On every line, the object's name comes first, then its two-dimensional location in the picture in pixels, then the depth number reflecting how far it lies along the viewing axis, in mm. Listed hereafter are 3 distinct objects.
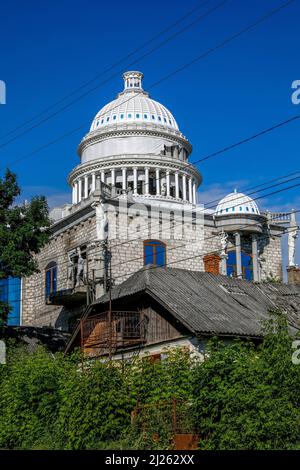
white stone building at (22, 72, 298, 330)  48156
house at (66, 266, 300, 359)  29375
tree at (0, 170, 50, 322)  39500
